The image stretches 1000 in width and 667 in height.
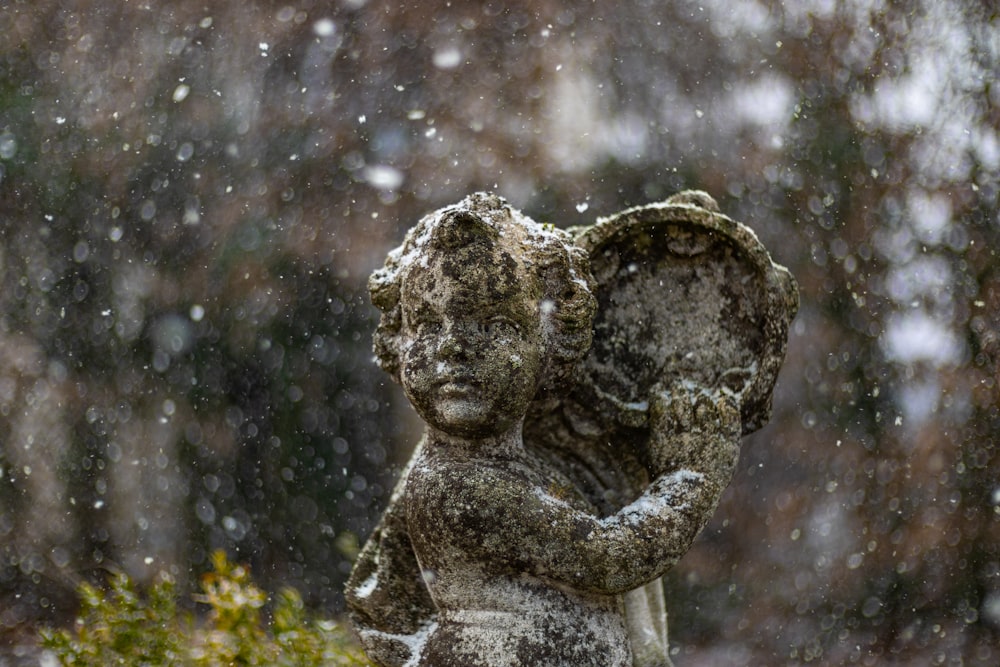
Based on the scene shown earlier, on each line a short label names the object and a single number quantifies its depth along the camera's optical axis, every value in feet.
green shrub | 14.39
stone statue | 6.95
